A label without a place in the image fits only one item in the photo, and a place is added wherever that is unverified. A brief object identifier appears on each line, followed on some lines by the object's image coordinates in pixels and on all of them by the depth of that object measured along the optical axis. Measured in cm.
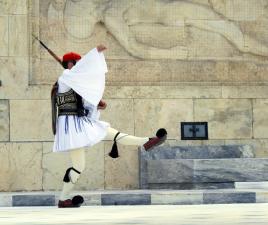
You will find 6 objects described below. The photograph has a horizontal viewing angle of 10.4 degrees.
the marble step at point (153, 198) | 1663
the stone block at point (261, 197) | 1658
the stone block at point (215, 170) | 1921
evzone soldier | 1594
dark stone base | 1937
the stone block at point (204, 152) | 2146
